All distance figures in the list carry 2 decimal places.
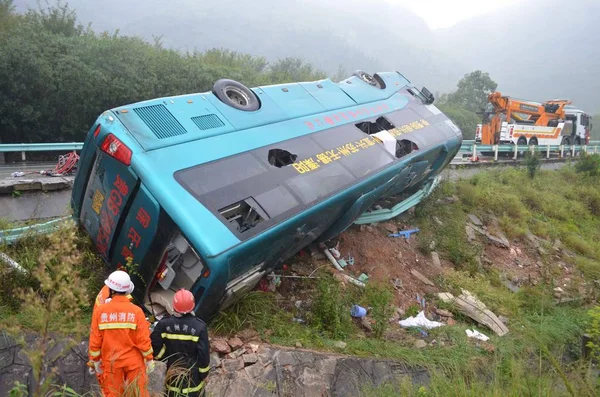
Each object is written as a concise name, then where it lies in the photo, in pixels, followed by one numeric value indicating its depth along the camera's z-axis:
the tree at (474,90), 43.28
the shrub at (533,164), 13.42
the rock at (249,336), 4.08
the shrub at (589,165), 14.70
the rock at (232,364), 3.66
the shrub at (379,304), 4.67
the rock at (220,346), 3.80
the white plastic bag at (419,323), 5.18
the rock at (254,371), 3.67
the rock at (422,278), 6.47
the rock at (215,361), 3.64
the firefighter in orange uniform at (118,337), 2.65
